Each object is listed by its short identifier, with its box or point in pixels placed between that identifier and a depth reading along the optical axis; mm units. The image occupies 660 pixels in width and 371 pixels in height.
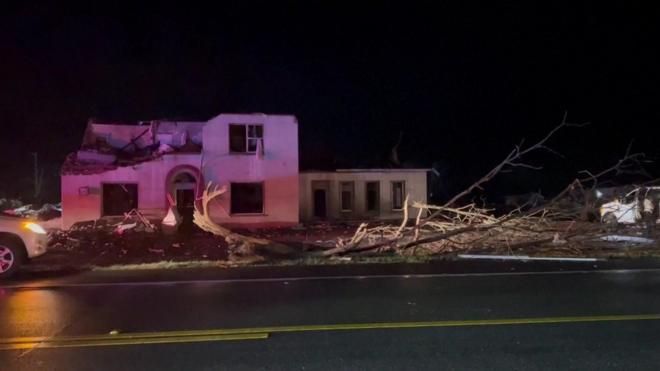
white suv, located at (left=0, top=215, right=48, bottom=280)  10641
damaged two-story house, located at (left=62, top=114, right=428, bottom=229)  25172
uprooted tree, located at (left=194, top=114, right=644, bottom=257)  14133
